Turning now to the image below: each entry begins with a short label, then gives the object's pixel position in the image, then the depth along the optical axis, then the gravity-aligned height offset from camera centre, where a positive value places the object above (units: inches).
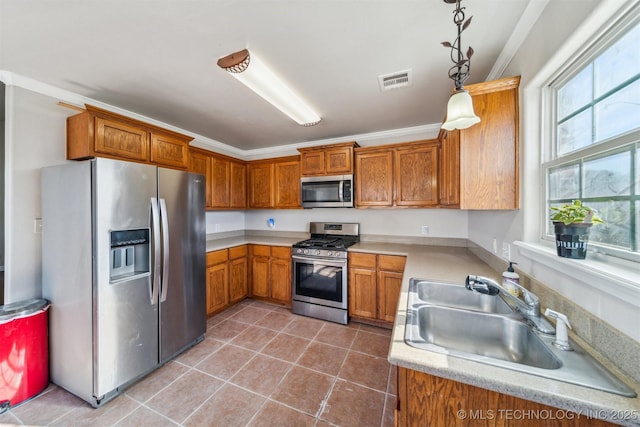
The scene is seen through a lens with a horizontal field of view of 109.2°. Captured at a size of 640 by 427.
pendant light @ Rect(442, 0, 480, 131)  43.4 +20.0
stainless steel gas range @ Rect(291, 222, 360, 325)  111.5 -34.7
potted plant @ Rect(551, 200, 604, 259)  35.6 -2.5
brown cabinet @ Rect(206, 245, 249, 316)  114.3 -36.0
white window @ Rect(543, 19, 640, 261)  31.8 +12.0
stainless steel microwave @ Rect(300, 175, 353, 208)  121.6 +10.9
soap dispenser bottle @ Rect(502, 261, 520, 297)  48.8 -15.6
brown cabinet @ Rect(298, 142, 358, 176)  122.1 +28.7
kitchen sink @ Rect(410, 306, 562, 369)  41.3 -24.4
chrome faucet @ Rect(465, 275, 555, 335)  39.8 -17.1
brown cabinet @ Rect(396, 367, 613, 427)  27.3 -25.4
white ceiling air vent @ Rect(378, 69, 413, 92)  73.4 +44.0
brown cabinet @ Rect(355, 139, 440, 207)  109.4 +18.3
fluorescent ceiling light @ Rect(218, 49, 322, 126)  64.3 +41.9
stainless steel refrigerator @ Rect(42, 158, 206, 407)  64.7 -18.9
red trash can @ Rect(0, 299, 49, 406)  62.9 -40.5
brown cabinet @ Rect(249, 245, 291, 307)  127.0 -35.8
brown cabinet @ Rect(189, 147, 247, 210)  121.0 +20.4
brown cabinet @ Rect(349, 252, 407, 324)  103.8 -34.9
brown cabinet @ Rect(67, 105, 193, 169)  78.5 +27.7
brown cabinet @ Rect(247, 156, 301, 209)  139.3 +17.8
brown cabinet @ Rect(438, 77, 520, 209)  55.9 +15.4
